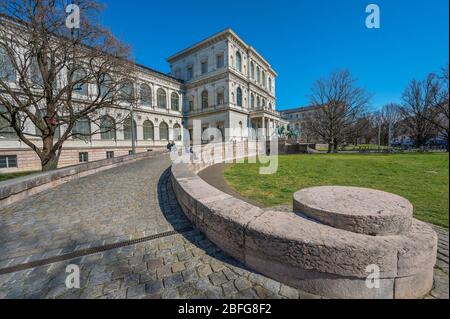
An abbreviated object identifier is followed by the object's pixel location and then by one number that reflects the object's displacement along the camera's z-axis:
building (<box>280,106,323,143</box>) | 84.68
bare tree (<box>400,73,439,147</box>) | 26.88
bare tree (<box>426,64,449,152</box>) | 23.70
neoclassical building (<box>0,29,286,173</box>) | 33.97
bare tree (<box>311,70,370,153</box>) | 28.75
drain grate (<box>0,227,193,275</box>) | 2.73
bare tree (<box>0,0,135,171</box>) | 8.62
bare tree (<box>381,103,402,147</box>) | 40.95
